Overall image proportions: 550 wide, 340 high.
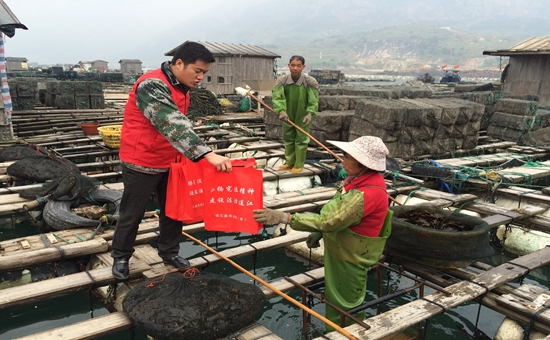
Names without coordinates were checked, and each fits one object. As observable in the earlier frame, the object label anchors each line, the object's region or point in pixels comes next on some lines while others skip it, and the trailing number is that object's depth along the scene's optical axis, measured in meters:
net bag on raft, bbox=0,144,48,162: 8.26
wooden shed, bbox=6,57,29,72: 47.01
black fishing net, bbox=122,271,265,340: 3.12
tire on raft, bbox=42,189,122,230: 5.32
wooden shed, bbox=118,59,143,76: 52.22
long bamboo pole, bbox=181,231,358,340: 2.97
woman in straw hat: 3.37
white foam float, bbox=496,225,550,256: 6.30
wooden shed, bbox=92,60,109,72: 64.38
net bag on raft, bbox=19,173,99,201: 5.89
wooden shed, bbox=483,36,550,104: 17.42
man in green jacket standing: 7.55
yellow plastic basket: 9.27
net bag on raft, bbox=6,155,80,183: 6.99
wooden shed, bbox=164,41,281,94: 23.03
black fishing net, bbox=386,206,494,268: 4.27
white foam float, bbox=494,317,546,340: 3.96
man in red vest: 3.30
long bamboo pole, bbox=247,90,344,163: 7.32
